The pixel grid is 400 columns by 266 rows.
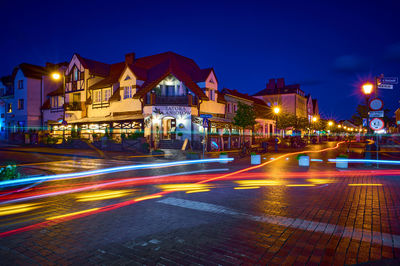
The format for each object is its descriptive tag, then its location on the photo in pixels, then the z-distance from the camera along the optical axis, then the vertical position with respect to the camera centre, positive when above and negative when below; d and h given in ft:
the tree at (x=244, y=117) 96.48 +6.93
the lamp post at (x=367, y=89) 48.39 +8.48
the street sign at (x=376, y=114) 44.03 +3.68
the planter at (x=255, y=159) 54.34 -4.58
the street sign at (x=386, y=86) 43.80 +8.18
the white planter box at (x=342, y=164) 47.12 -4.93
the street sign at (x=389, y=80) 43.11 +9.05
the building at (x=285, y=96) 213.46 +32.74
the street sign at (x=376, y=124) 42.65 +1.92
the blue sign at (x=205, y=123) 55.57 +2.78
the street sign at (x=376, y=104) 43.91 +5.21
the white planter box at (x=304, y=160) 50.19 -4.46
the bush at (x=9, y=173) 31.45 -4.18
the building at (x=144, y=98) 97.60 +15.17
